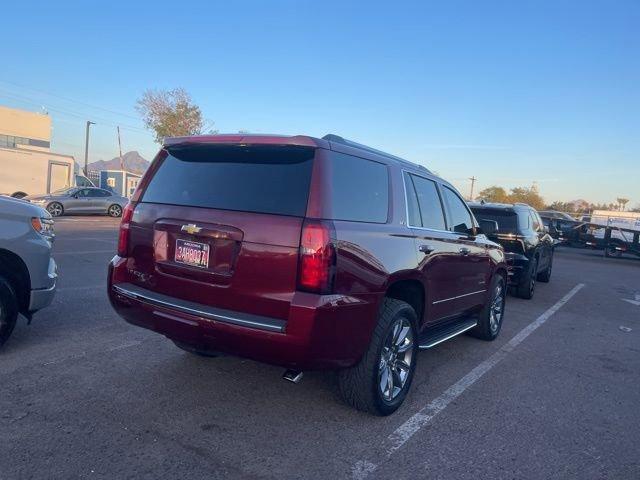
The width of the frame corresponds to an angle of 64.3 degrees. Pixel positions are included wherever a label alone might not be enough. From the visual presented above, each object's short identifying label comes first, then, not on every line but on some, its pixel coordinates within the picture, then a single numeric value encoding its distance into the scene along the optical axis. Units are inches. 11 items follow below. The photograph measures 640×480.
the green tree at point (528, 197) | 2930.4
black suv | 369.1
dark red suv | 122.1
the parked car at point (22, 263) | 175.5
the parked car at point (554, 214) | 1182.9
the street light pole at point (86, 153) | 1873.0
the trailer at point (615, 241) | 800.9
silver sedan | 845.2
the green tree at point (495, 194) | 2832.2
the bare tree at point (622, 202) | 3284.9
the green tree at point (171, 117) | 1551.4
